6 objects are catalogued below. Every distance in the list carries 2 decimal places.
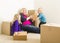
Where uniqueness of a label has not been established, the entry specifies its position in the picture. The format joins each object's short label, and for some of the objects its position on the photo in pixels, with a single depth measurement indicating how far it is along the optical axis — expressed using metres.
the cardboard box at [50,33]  2.35
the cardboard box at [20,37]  2.78
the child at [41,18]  3.95
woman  3.60
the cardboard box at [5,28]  3.26
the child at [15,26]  3.24
